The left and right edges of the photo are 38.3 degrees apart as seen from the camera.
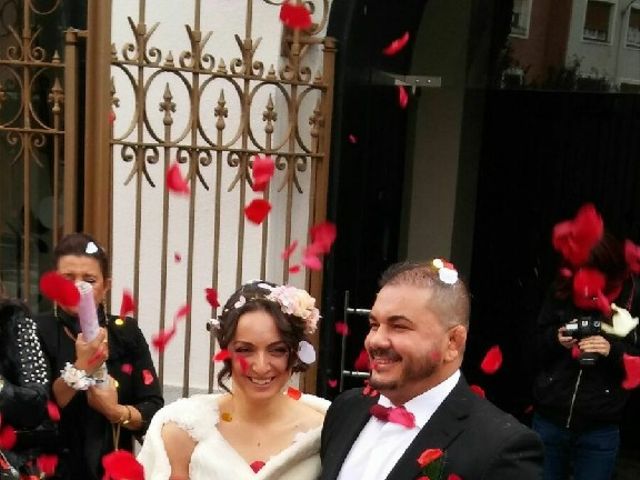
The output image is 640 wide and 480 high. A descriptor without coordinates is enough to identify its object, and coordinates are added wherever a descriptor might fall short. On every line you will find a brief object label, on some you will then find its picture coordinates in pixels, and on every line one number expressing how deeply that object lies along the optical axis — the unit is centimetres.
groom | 199
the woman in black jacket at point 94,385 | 309
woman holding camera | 404
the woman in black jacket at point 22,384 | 280
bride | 237
